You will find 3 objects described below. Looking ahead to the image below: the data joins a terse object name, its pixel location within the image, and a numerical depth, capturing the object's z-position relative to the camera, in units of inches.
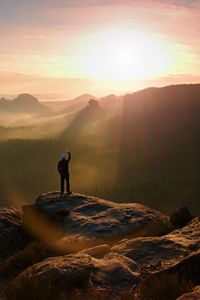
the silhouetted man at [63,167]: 880.9
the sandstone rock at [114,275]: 418.6
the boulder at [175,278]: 355.9
